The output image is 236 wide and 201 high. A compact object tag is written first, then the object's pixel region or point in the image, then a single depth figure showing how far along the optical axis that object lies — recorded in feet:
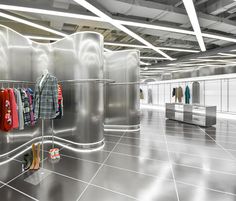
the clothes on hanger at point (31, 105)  10.10
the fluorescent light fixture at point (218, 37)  15.39
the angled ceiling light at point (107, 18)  9.74
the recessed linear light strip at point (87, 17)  10.23
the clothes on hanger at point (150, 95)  54.96
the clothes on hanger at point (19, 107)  9.20
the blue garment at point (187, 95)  35.17
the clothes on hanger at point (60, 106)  11.67
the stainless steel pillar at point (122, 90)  19.11
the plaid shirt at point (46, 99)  9.07
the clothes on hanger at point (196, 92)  37.96
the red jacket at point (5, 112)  8.35
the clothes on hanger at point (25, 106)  9.57
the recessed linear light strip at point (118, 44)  16.53
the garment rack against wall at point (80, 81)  12.39
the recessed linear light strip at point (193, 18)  9.47
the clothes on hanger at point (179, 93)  38.70
